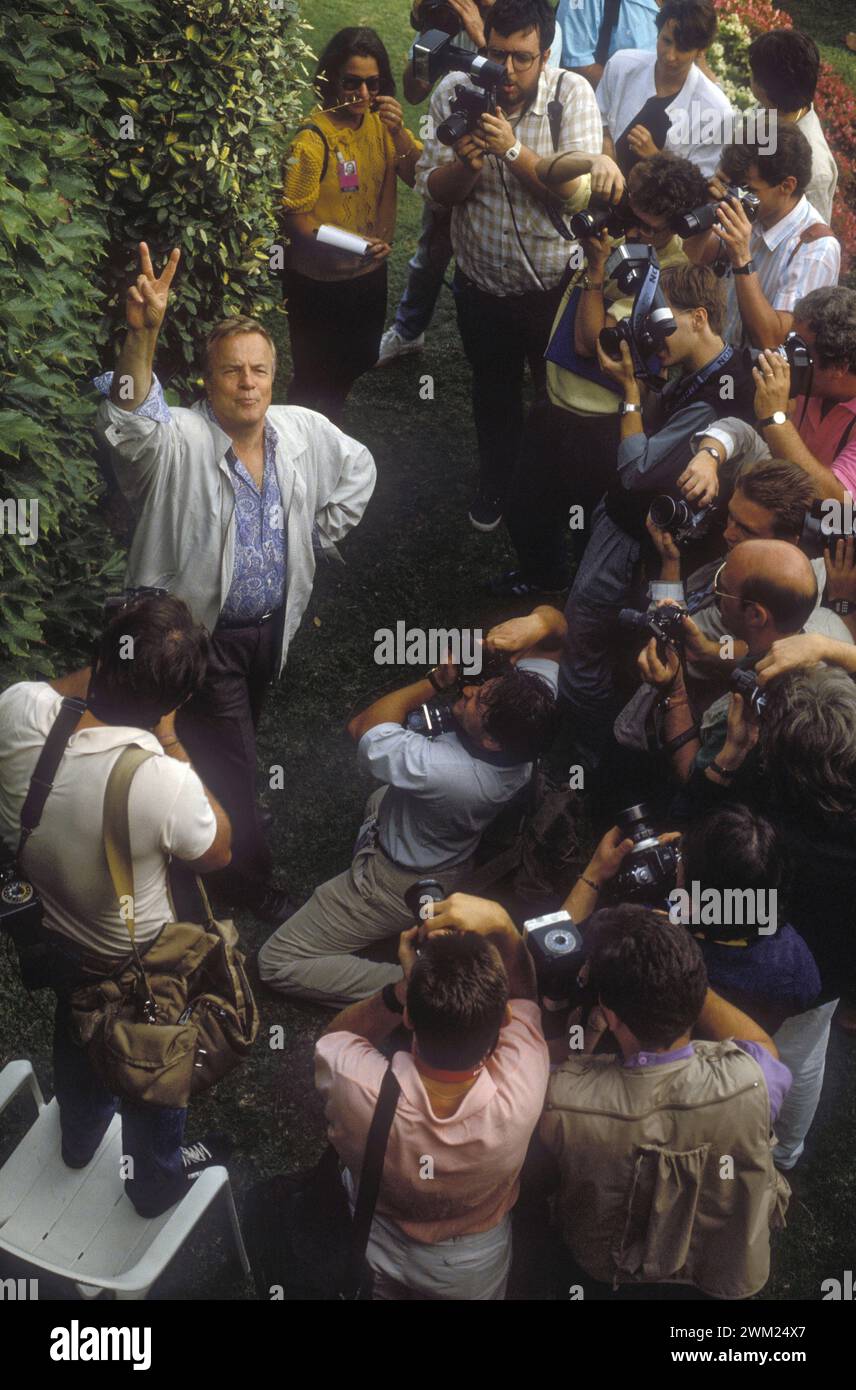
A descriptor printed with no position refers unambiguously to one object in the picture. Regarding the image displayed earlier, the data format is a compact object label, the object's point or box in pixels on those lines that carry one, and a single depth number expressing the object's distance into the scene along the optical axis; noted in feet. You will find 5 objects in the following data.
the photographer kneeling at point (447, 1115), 8.26
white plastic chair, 9.57
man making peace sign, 12.14
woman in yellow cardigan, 16.52
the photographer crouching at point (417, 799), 11.78
